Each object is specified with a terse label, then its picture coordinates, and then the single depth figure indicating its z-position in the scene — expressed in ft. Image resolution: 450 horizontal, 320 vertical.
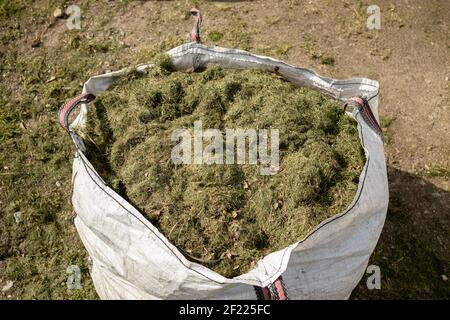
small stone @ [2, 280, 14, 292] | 8.13
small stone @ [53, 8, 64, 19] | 11.44
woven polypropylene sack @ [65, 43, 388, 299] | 5.46
